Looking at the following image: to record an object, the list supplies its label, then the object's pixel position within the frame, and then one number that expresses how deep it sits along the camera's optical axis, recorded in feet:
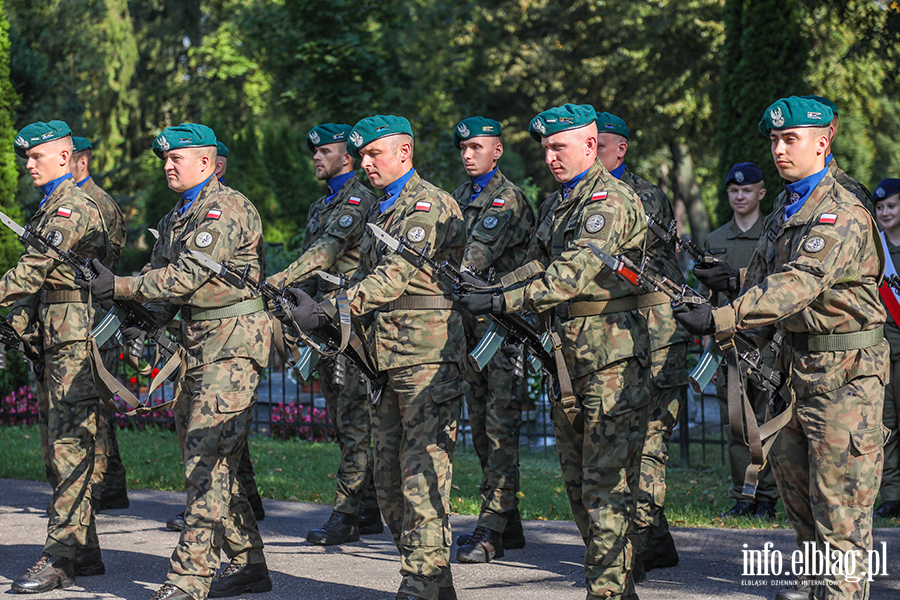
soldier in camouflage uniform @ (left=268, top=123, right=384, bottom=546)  44.91
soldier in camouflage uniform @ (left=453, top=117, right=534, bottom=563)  41.37
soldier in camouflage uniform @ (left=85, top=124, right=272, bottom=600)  34.01
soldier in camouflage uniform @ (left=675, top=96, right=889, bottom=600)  28.50
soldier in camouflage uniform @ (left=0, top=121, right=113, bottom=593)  37.93
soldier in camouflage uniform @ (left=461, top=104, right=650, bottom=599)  30.30
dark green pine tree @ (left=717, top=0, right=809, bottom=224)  95.55
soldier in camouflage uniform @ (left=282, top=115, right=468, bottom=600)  32.89
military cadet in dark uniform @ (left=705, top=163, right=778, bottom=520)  47.85
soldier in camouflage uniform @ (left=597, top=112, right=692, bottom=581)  38.75
